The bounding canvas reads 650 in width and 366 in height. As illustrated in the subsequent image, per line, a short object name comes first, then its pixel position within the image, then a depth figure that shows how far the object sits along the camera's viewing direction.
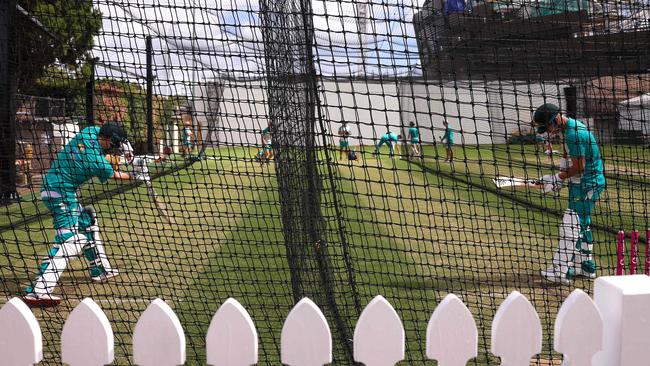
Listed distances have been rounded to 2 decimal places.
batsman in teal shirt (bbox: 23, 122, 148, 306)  5.34
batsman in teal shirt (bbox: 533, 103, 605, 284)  5.38
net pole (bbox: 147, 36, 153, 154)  4.00
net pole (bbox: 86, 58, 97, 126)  7.68
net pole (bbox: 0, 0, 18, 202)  4.21
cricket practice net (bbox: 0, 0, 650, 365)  3.87
